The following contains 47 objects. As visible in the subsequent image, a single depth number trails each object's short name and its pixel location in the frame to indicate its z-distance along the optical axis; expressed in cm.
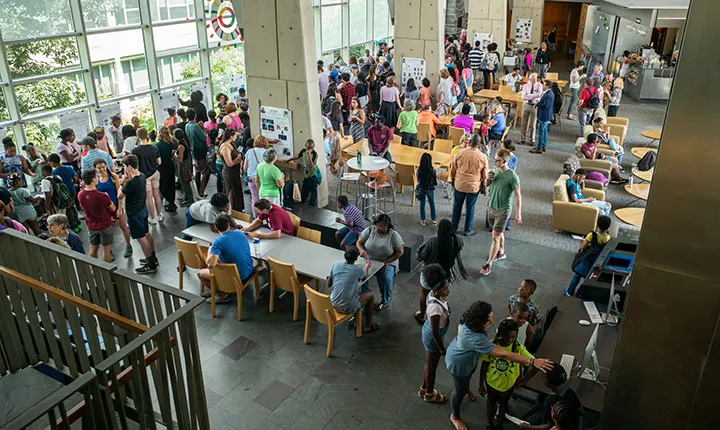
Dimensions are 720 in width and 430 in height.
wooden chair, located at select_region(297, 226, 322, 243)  705
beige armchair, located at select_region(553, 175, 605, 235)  827
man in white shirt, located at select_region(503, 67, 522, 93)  1484
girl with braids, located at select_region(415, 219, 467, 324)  612
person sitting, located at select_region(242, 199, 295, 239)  686
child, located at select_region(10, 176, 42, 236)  714
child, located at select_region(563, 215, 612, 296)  642
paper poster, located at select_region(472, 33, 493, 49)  1772
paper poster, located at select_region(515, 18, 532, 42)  2095
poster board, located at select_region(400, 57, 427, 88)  1394
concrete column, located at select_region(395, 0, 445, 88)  1377
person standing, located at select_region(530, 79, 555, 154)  1161
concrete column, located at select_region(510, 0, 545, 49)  2170
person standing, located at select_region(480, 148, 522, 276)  721
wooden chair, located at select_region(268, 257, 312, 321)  621
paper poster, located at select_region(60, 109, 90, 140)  962
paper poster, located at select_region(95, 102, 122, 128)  1029
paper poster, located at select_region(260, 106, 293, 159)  934
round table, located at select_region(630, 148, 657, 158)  1054
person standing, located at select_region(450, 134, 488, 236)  780
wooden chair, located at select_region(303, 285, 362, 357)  568
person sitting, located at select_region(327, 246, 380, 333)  563
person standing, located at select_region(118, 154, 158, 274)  712
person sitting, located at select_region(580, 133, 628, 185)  1002
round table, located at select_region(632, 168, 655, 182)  940
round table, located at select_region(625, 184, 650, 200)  866
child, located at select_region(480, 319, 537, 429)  436
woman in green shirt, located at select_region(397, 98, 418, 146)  1077
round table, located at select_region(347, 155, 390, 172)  863
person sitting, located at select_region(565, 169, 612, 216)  840
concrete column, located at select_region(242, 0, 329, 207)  871
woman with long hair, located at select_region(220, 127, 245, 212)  862
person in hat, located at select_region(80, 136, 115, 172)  789
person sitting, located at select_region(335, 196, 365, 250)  686
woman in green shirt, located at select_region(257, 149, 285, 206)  783
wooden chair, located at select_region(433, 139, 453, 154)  1043
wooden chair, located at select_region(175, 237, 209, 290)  668
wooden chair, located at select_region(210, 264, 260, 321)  625
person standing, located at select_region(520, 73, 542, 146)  1215
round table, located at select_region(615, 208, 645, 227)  795
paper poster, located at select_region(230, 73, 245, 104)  1209
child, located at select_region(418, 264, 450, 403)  482
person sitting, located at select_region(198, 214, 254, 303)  620
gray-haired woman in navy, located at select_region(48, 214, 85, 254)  578
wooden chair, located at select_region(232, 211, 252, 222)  755
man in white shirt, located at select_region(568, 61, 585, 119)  1357
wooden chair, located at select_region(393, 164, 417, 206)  933
